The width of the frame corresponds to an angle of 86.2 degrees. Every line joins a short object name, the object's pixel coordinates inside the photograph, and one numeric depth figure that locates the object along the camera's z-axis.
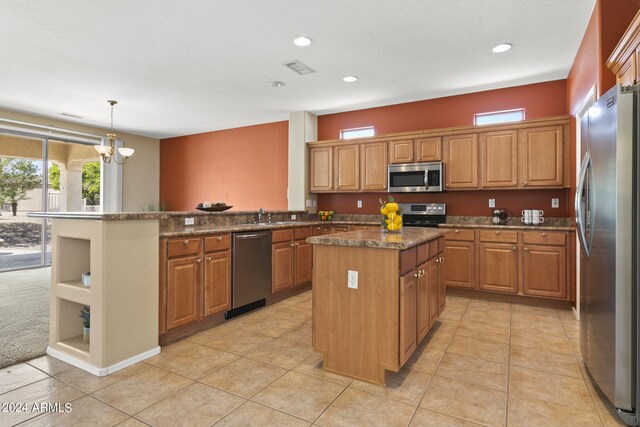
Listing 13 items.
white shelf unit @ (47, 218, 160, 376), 2.34
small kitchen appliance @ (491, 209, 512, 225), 4.44
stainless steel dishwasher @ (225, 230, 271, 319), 3.52
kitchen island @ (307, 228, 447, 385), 2.15
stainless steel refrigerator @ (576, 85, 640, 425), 1.77
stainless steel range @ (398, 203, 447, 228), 4.93
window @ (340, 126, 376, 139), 5.70
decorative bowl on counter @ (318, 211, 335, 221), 5.75
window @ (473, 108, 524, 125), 4.61
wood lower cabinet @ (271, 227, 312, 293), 4.13
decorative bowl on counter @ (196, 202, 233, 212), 4.00
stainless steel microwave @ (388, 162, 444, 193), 4.72
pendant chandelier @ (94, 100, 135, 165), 5.30
